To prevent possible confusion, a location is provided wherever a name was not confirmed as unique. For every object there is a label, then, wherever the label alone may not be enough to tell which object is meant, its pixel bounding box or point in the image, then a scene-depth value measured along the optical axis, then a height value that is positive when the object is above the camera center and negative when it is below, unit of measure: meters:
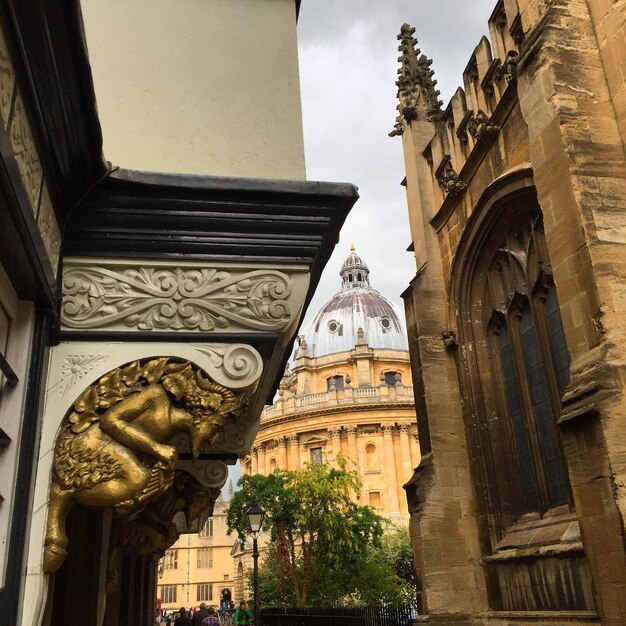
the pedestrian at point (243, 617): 23.61 -0.40
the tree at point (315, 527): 30.27 +3.07
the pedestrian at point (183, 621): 18.86 -0.33
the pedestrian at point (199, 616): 19.62 -0.24
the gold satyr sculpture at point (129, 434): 2.35 +0.59
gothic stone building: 7.49 +3.94
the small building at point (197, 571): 81.62 +4.10
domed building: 54.25 +13.08
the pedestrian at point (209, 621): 20.52 -0.40
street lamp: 15.86 +1.79
